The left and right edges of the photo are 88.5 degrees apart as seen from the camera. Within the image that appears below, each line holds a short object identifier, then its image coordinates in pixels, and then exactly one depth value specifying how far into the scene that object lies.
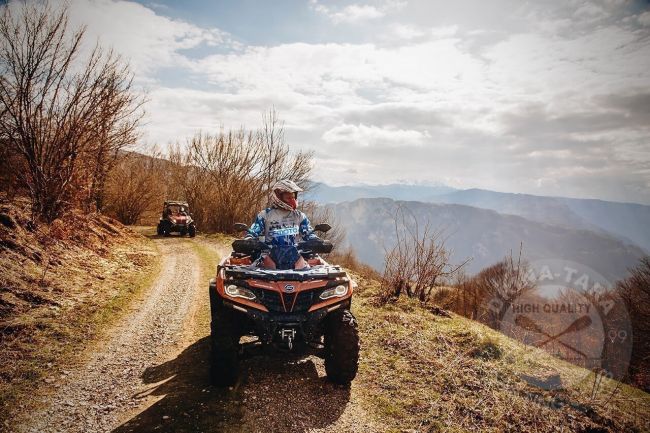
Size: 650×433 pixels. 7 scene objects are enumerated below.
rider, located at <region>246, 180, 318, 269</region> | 4.79
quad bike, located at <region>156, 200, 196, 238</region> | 21.00
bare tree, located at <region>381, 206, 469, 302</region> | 9.28
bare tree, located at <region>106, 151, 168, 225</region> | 24.09
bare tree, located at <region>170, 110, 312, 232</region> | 25.16
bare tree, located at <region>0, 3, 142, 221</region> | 9.40
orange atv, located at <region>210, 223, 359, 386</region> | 3.98
